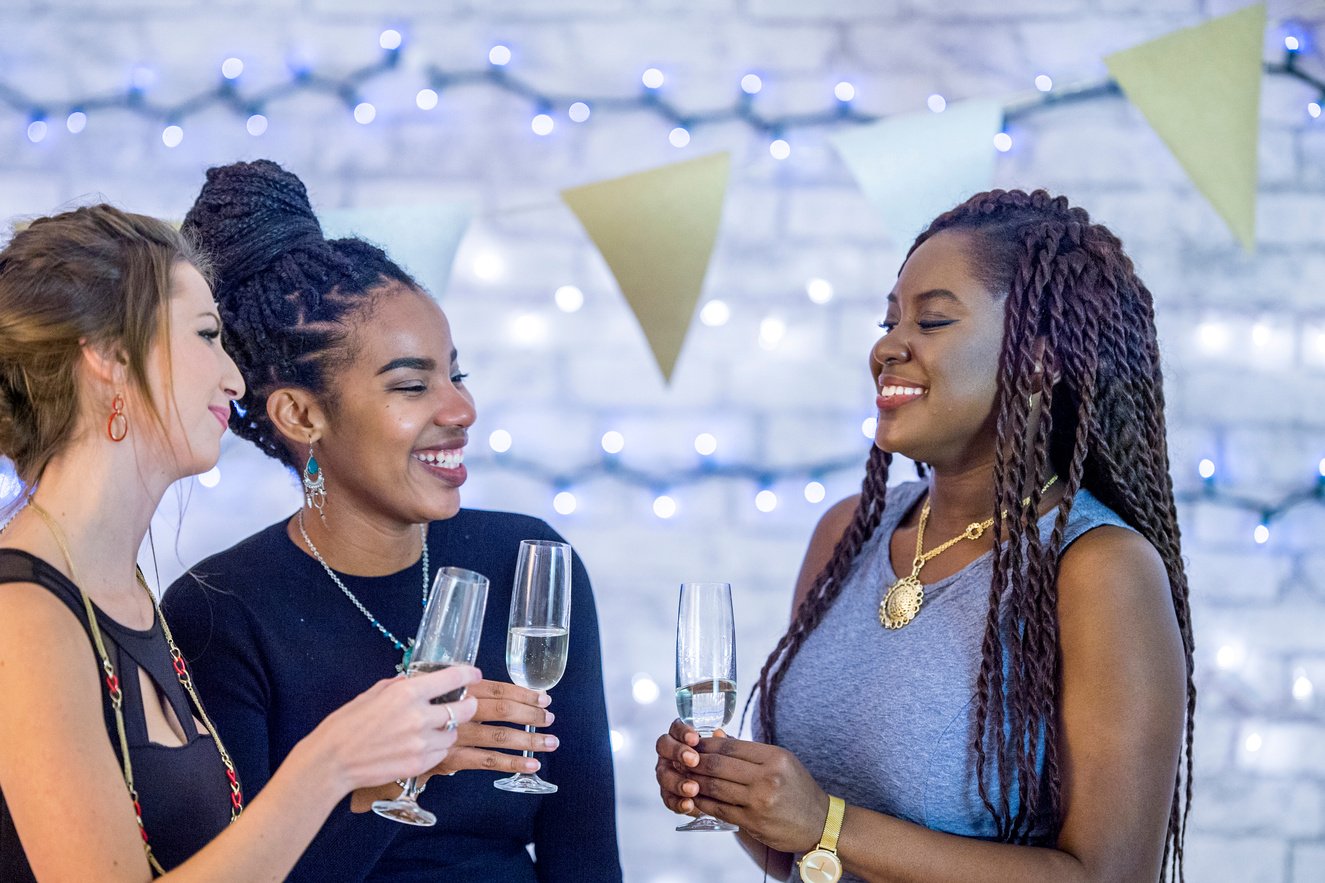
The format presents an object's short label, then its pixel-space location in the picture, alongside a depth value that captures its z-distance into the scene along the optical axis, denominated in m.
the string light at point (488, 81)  2.91
